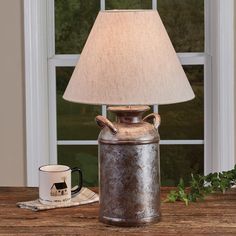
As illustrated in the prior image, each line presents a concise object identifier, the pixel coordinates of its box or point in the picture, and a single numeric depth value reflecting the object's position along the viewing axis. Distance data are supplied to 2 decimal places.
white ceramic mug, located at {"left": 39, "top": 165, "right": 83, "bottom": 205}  3.02
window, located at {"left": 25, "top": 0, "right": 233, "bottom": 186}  4.92
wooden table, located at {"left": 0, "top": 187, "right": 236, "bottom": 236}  2.70
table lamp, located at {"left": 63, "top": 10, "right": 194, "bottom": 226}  2.63
